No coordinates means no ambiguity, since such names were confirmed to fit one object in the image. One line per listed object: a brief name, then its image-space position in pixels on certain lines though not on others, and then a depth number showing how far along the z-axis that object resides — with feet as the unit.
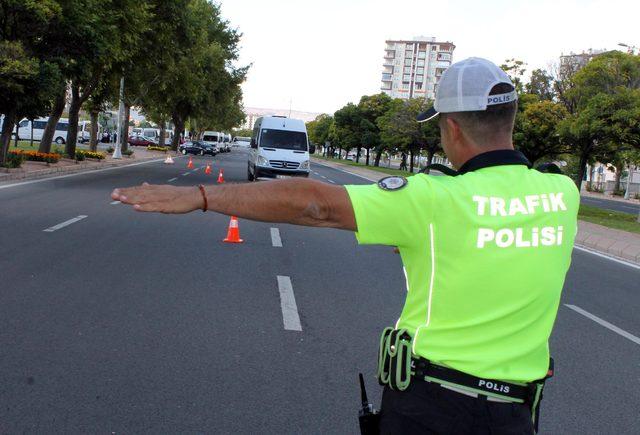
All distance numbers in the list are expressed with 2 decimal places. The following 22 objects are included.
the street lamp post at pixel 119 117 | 122.72
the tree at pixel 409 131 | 155.12
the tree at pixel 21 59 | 59.77
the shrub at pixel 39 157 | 85.61
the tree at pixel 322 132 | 393.76
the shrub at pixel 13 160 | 70.38
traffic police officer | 5.80
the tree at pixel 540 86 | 116.67
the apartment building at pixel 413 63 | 564.30
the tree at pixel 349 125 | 251.19
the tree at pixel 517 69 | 110.52
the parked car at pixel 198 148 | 218.79
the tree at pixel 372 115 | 239.09
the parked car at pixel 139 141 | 252.01
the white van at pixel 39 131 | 184.34
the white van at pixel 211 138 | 241.96
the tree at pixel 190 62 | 90.02
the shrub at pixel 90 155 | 104.32
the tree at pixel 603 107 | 75.36
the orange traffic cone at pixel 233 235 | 37.81
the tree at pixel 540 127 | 93.91
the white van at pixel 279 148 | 83.51
